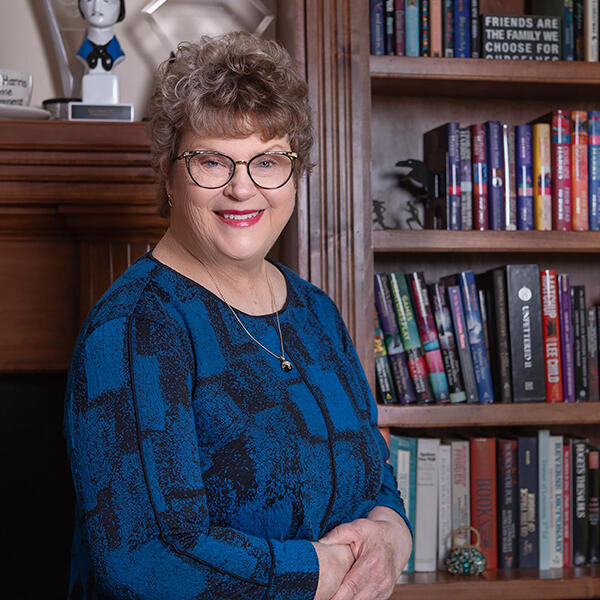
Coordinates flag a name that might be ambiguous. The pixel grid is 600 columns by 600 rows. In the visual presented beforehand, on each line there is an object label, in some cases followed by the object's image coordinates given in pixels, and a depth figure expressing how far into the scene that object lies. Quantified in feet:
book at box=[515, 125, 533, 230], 6.35
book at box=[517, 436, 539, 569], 6.42
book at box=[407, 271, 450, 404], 6.26
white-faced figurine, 5.49
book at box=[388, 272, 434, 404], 6.23
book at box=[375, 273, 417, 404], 6.22
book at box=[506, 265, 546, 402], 6.28
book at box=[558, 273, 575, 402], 6.42
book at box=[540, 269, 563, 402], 6.39
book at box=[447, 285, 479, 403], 6.27
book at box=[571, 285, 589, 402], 6.46
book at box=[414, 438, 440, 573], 6.31
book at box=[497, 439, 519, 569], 6.40
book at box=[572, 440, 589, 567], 6.51
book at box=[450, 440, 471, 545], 6.39
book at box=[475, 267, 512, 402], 6.28
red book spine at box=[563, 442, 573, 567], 6.50
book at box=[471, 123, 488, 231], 6.27
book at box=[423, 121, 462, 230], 6.25
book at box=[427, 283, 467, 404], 6.27
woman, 3.14
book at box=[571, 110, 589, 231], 6.40
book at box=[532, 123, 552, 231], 6.35
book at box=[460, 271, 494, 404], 6.29
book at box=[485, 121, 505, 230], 6.28
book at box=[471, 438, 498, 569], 6.38
